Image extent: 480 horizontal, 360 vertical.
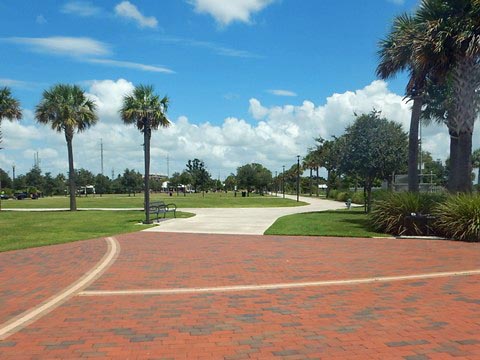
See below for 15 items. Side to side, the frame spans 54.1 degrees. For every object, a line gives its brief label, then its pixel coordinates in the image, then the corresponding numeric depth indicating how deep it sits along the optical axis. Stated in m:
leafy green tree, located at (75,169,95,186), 103.54
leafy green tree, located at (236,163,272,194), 100.56
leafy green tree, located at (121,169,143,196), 102.56
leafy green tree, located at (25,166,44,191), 99.00
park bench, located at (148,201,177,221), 20.89
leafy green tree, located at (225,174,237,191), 148.05
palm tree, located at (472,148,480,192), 80.12
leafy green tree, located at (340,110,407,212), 25.50
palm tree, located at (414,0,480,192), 14.81
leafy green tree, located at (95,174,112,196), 108.75
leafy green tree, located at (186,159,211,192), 103.25
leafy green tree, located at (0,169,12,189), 102.45
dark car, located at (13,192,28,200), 70.59
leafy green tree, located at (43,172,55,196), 101.00
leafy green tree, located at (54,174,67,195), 105.06
